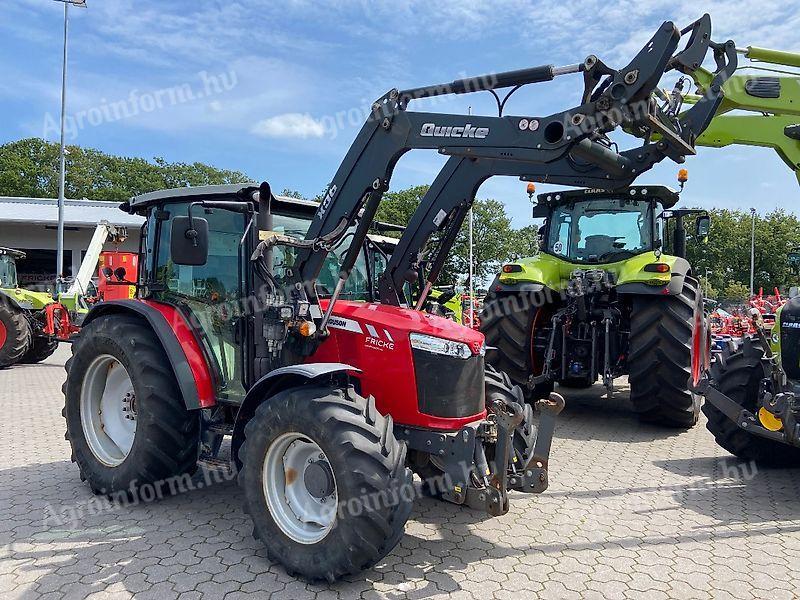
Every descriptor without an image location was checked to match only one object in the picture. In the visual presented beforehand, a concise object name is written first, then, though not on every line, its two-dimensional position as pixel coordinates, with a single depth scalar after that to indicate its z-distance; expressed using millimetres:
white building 27547
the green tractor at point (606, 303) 6535
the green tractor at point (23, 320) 11148
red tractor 3221
